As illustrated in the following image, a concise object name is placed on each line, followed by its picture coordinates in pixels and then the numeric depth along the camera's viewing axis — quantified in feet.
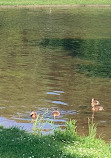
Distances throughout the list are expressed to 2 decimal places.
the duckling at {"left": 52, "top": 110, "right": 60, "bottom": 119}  62.52
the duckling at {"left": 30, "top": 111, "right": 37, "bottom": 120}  60.70
